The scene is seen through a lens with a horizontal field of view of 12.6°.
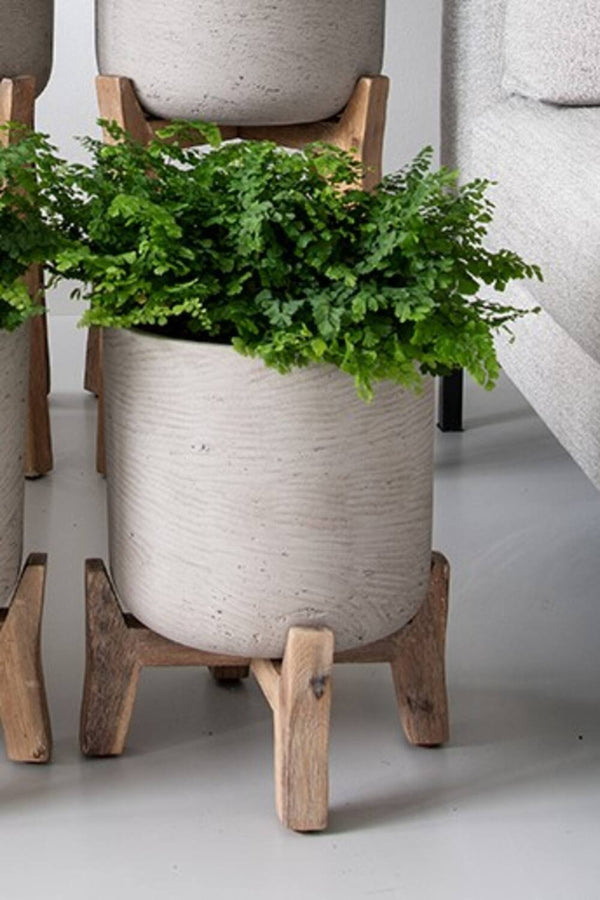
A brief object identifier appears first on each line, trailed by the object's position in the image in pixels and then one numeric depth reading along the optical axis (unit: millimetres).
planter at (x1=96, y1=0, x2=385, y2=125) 2958
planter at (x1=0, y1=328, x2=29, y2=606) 2320
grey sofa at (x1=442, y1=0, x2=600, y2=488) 2660
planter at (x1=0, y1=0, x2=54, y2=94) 3019
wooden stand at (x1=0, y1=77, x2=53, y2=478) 3231
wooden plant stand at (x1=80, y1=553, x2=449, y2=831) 2264
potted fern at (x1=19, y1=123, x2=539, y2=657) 2220
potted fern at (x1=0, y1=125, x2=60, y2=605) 2274
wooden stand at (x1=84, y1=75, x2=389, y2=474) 3046
